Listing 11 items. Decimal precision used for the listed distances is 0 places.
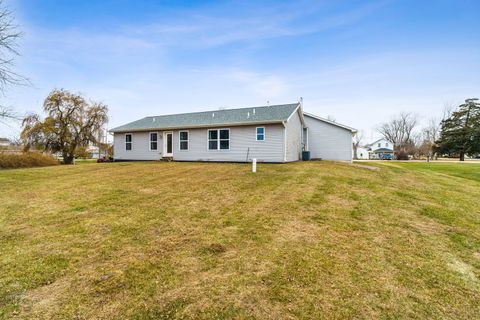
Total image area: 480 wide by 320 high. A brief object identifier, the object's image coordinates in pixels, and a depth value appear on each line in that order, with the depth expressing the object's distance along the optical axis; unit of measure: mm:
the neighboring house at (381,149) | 60031
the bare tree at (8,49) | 9969
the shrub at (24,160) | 17281
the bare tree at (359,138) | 74000
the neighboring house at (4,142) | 20709
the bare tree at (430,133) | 54006
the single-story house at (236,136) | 15391
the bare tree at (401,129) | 63469
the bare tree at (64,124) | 23125
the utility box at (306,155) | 18781
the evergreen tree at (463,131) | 41250
